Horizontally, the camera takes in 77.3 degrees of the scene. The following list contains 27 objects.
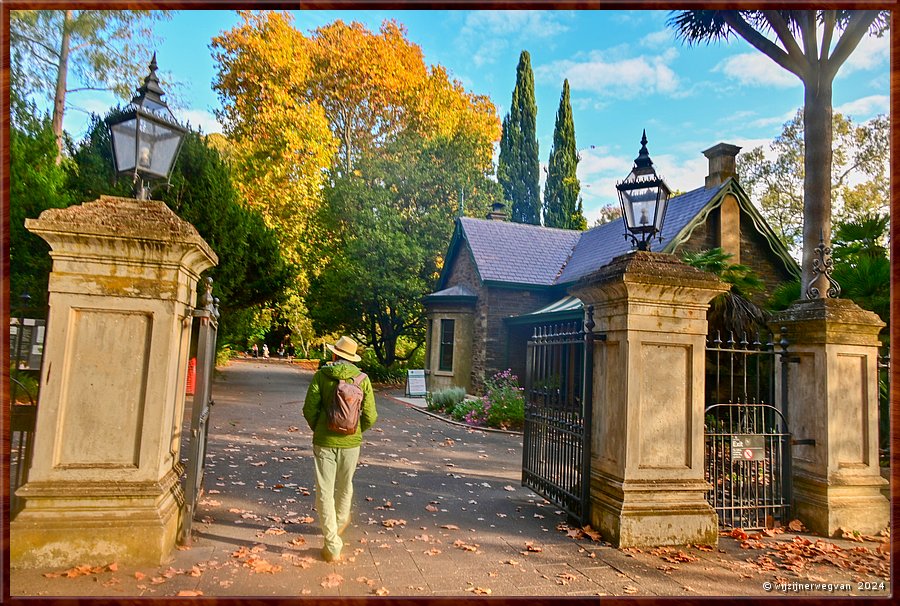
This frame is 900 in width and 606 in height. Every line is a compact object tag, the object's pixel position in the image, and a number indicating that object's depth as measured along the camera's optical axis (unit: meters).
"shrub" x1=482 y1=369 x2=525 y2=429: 12.43
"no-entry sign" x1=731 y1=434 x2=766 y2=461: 4.99
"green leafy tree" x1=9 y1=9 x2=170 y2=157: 8.38
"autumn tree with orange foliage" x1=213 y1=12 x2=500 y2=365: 8.75
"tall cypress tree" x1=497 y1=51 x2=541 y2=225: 21.17
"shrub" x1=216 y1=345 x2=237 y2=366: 22.78
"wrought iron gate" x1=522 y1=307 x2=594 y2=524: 5.00
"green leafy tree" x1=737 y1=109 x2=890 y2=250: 12.38
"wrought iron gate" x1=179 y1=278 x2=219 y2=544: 4.07
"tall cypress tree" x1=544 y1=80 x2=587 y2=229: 20.19
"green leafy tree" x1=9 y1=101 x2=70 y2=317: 10.58
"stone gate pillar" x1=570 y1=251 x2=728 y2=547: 4.43
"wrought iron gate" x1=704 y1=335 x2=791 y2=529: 5.02
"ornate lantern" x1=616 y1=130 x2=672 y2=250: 4.75
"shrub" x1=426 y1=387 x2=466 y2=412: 14.78
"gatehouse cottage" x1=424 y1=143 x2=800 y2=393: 14.64
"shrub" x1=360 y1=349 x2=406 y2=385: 23.20
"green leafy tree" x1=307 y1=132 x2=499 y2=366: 21.81
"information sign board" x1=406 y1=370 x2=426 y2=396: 18.55
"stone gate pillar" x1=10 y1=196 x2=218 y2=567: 3.38
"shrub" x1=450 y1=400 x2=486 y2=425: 12.95
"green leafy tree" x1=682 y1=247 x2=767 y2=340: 7.39
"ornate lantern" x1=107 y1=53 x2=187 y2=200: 3.86
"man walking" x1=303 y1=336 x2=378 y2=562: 3.94
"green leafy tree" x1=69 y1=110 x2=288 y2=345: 12.03
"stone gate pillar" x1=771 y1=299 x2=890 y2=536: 5.09
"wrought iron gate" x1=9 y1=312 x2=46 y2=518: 3.52
